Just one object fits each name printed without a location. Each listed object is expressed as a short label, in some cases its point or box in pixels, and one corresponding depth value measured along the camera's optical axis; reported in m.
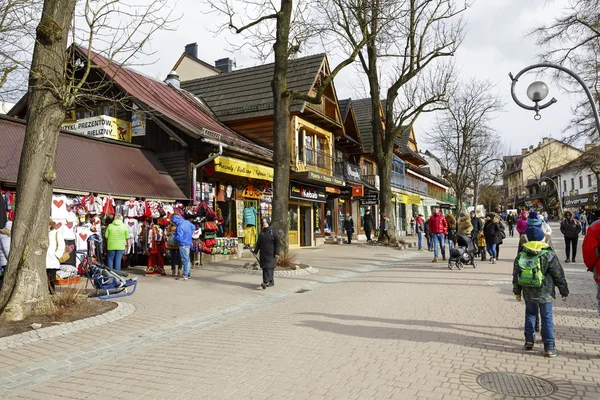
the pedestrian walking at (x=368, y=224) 24.45
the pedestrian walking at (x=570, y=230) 13.34
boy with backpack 4.80
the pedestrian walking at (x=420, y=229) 20.62
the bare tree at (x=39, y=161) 6.66
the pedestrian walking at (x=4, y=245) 7.43
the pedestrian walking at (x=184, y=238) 10.61
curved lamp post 9.60
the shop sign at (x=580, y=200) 58.25
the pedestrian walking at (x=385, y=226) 22.00
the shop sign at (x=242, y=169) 14.63
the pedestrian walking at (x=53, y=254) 7.82
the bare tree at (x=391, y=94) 20.80
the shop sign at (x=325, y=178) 19.59
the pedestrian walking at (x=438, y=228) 14.52
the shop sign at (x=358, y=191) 25.39
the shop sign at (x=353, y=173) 26.80
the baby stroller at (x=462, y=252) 12.59
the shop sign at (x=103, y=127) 14.34
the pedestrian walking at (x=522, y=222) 12.98
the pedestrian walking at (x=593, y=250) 4.82
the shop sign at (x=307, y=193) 20.23
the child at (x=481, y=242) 14.62
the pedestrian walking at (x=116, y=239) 10.45
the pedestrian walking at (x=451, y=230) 14.13
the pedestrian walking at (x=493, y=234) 13.96
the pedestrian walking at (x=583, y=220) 33.92
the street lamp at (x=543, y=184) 71.41
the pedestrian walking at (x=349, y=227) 24.56
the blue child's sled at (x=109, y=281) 8.23
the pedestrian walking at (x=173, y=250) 10.96
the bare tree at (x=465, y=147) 36.78
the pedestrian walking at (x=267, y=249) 9.77
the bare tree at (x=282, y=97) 12.74
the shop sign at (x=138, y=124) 15.04
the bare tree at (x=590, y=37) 15.39
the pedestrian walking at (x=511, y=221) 31.26
